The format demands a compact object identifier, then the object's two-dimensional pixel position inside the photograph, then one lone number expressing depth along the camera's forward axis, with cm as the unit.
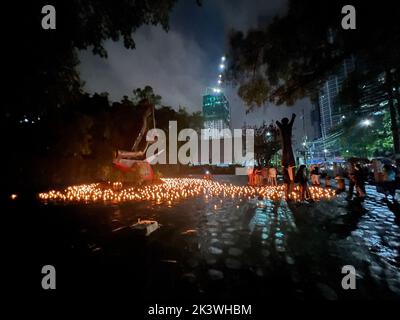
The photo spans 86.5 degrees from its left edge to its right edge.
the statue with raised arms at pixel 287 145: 969
